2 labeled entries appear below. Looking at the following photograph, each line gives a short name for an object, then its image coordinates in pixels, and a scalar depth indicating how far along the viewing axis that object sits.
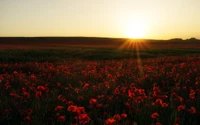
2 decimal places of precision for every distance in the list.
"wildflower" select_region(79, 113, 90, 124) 2.82
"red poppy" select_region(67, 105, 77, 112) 3.18
